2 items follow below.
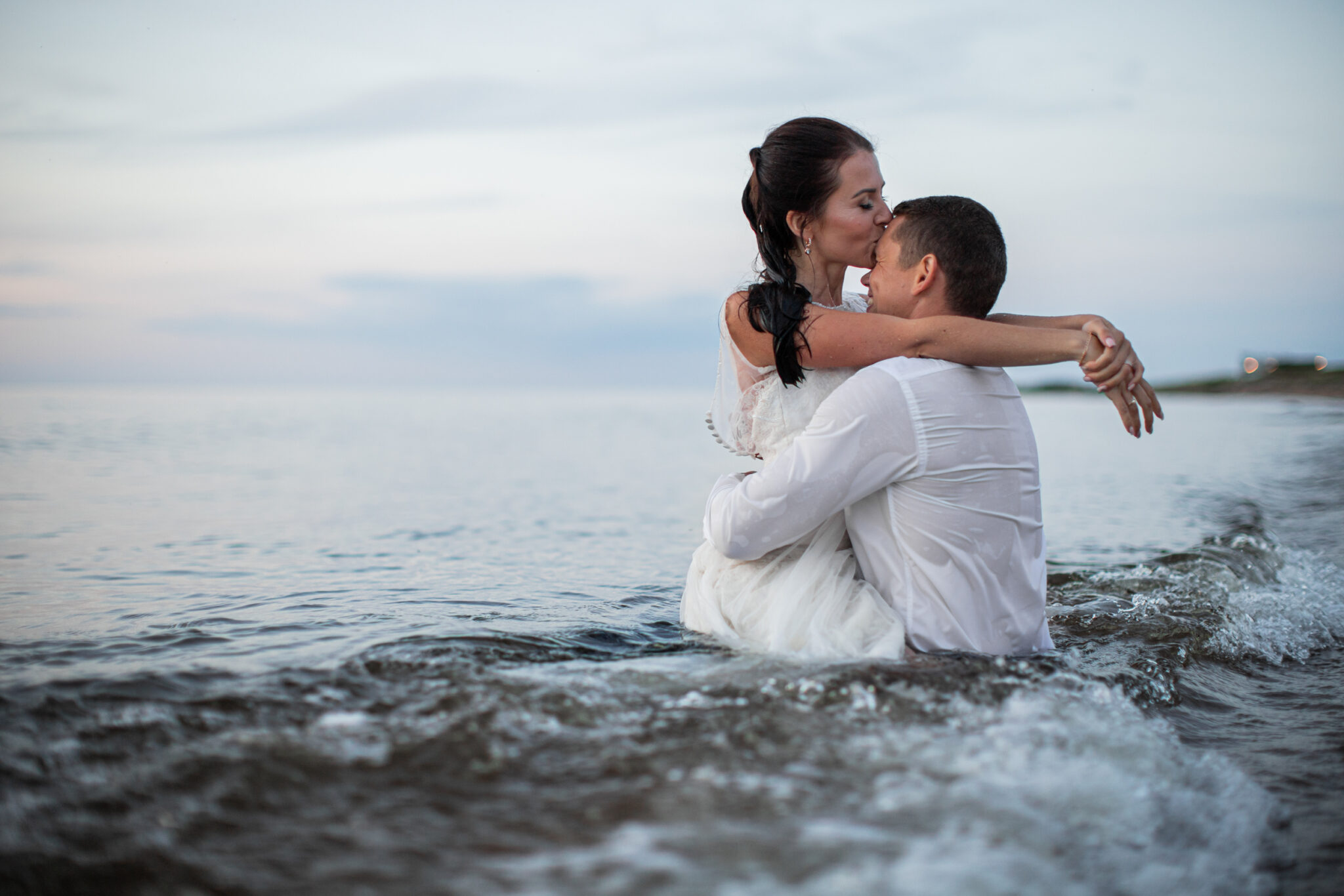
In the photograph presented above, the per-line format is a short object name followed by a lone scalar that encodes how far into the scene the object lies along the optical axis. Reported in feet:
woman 10.40
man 10.07
